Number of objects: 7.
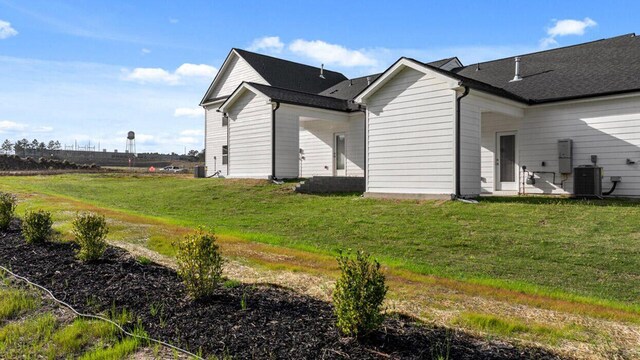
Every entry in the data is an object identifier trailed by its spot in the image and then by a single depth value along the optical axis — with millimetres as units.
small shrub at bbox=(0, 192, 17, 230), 9500
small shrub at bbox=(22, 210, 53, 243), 7980
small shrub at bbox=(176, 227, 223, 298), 4887
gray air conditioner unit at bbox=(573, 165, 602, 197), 13789
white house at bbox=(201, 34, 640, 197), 13727
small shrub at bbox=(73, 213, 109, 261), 6594
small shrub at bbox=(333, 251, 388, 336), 3762
